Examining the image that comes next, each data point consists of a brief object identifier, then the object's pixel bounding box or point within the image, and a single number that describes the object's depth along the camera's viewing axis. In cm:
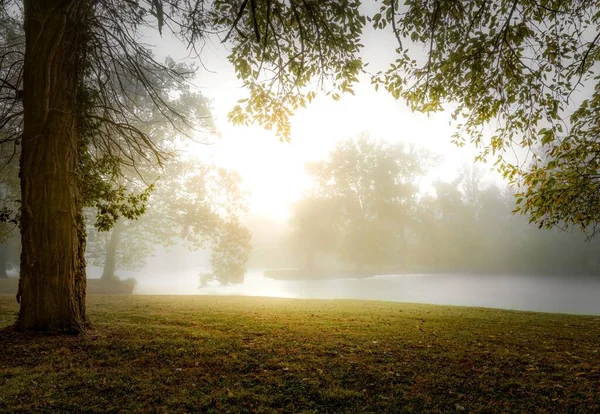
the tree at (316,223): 4612
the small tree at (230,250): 2730
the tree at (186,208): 2666
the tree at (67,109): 571
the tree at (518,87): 612
